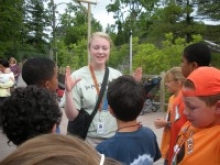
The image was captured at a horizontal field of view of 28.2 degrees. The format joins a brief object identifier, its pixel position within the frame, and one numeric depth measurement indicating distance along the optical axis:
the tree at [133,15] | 37.45
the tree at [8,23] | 30.48
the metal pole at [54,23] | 48.95
